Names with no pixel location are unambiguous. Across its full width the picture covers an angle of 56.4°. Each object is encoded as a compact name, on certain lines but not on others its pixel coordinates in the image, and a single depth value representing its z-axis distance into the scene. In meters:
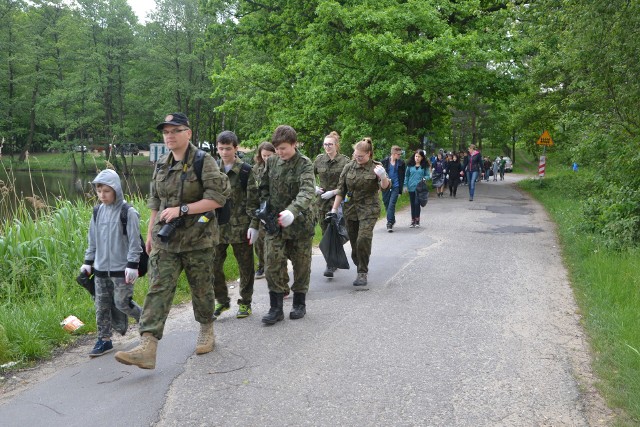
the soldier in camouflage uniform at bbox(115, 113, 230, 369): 4.59
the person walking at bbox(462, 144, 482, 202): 19.77
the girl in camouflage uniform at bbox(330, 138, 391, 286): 7.65
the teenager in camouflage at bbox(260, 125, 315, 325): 5.77
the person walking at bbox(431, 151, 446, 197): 18.98
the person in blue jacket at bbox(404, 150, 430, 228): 13.33
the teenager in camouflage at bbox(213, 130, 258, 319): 5.93
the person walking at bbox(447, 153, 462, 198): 22.39
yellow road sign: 28.20
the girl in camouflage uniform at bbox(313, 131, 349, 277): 8.20
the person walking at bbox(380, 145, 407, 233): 12.52
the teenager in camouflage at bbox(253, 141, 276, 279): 7.46
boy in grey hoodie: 4.96
